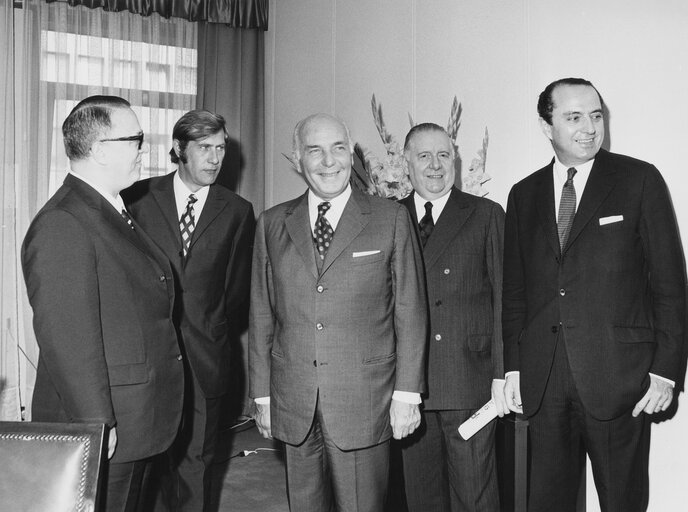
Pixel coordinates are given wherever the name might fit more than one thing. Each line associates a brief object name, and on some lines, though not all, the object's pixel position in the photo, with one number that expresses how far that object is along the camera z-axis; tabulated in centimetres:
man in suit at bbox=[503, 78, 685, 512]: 202
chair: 138
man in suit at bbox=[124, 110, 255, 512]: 280
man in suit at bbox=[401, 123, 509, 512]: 241
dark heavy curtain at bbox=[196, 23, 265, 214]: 510
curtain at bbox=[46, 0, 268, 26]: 480
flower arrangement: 321
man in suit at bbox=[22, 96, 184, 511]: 174
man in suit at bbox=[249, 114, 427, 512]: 211
